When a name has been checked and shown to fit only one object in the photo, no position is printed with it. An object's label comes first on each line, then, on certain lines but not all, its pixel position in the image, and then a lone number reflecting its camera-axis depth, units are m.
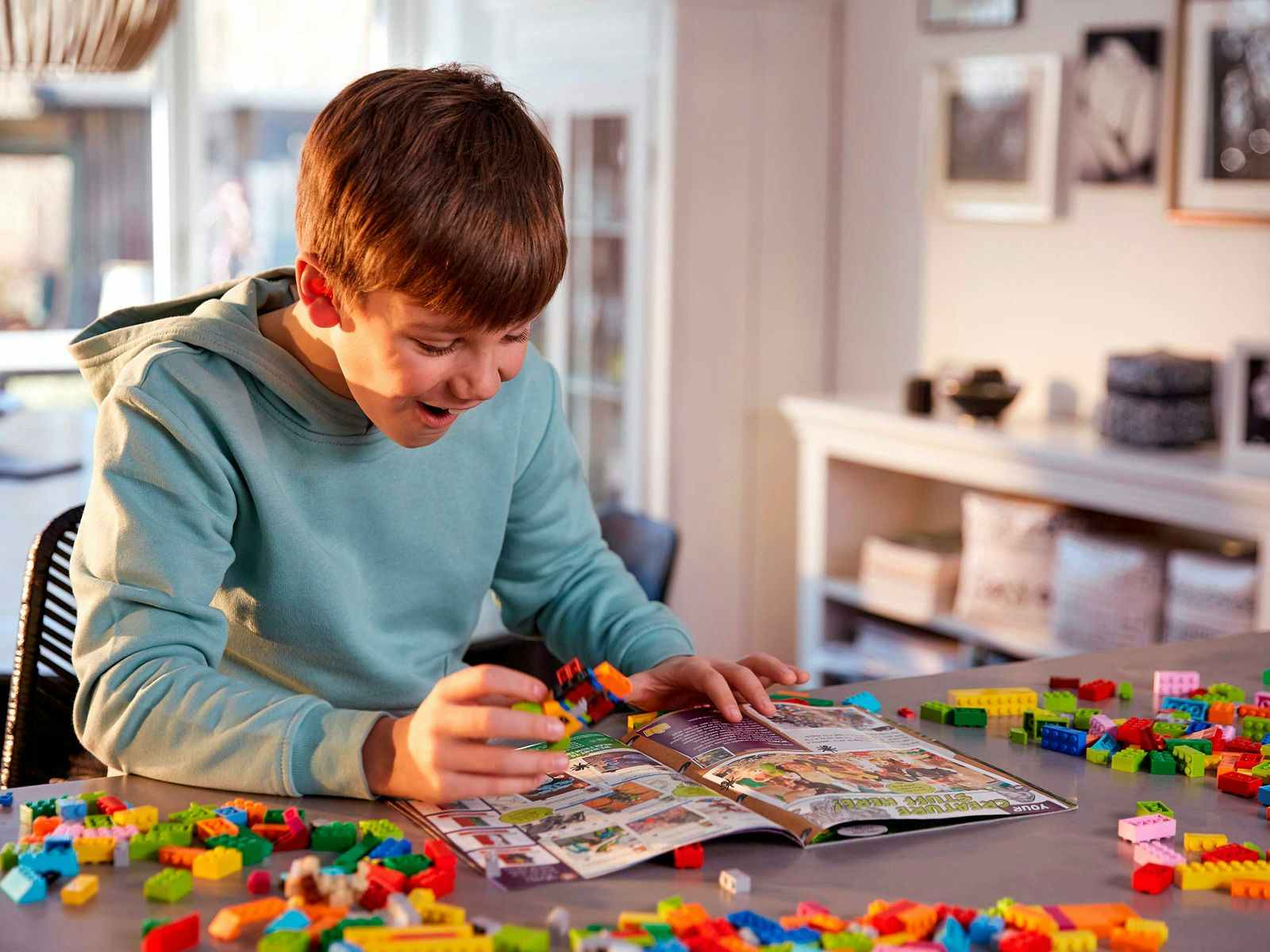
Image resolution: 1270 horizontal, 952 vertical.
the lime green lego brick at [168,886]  0.96
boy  1.15
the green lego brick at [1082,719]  1.35
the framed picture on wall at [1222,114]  3.03
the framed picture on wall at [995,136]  3.47
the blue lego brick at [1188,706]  1.38
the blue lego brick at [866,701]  1.40
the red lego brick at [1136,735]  1.29
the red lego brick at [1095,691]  1.44
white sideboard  2.74
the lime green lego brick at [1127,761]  1.26
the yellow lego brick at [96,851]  1.02
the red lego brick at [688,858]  1.03
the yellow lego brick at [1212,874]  1.03
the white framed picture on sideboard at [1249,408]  2.77
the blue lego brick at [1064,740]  1.29
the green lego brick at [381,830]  1.06
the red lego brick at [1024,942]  0.91
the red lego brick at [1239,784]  1.20
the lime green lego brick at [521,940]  0.89
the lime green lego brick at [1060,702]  1.39
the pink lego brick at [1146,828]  1.10
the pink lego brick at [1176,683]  1.46
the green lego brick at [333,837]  1.05
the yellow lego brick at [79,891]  0.96
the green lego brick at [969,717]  1.36
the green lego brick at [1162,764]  1.25
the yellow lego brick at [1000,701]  1.39
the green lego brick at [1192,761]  1.25
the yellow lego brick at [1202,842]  1.08
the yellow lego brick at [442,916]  0.92
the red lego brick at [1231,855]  1.06
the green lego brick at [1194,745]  1.28
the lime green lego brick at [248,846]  1.03
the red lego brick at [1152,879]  1.02
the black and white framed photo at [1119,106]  3.23
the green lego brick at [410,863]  1.00
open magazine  1.05
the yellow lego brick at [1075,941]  0.92
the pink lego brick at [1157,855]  1.05
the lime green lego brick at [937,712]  1.37
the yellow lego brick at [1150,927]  0.93
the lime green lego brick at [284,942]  0.88
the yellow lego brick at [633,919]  0.92
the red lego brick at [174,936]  0.88
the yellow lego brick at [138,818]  1.07
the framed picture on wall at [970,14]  3.54
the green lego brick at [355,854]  1.01
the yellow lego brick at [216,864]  1.00
